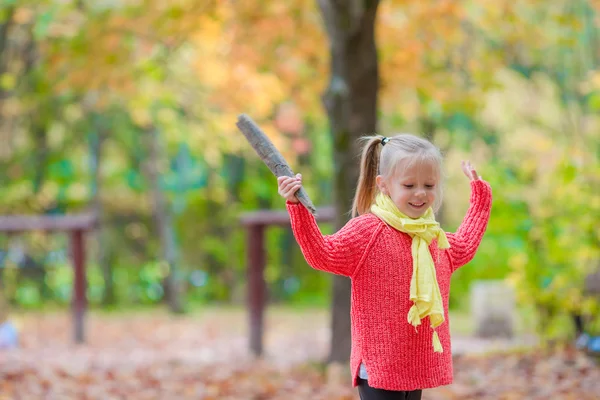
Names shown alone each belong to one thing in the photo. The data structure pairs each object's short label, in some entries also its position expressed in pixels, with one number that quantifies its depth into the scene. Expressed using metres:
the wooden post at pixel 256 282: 15.86
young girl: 5.00
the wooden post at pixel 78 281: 18.23
